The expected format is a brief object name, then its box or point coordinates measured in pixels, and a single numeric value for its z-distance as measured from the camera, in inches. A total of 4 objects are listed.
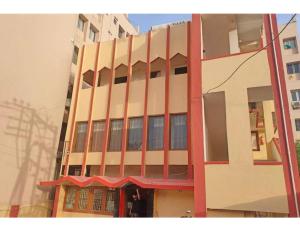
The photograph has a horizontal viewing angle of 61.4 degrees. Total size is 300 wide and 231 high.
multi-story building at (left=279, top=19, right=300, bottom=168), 906.7
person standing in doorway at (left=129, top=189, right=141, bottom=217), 438.3
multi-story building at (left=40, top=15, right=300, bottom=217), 313.1
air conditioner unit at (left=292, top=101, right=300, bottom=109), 903.7
